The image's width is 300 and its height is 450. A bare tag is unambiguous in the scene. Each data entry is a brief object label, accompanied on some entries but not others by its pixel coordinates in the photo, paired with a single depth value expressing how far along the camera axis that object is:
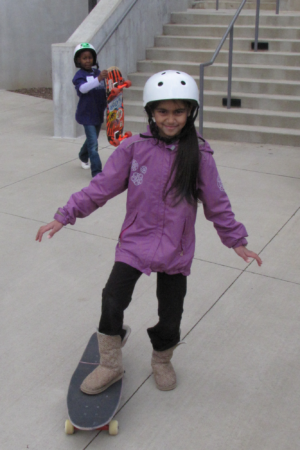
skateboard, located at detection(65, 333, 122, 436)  2.54
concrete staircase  7.68
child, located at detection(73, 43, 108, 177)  5.77
